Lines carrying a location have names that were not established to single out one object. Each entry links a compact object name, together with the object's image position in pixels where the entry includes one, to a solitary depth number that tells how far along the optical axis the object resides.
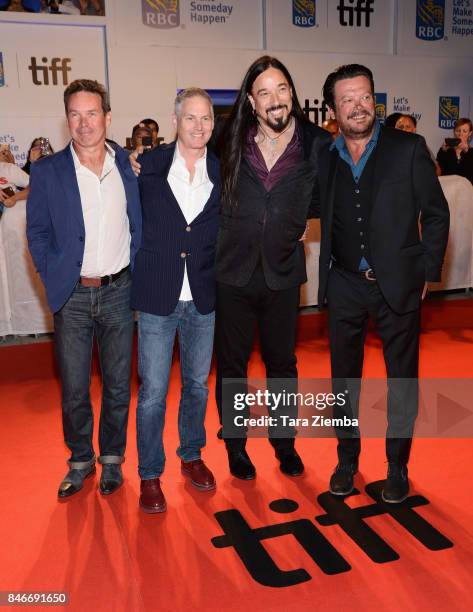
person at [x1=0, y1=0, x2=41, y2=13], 8.47
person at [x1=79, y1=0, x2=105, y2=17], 8.83
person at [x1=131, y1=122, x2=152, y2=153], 6.80
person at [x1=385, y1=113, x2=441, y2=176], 6.72
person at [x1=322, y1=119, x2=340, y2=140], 7.46
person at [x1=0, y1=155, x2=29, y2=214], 5.48
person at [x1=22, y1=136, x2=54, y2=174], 7.35
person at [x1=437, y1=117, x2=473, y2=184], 7.94
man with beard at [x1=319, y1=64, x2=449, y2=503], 2.64
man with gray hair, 2.75
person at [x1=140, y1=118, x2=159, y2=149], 7.41
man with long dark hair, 2.75
